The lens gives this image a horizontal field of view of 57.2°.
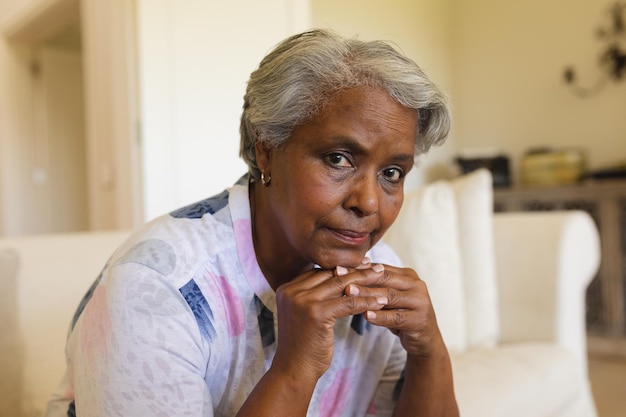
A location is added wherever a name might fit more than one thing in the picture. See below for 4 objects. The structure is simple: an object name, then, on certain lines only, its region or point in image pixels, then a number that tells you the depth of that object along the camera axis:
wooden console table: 3.29
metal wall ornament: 3.62
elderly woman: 0.72
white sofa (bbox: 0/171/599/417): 1.15
